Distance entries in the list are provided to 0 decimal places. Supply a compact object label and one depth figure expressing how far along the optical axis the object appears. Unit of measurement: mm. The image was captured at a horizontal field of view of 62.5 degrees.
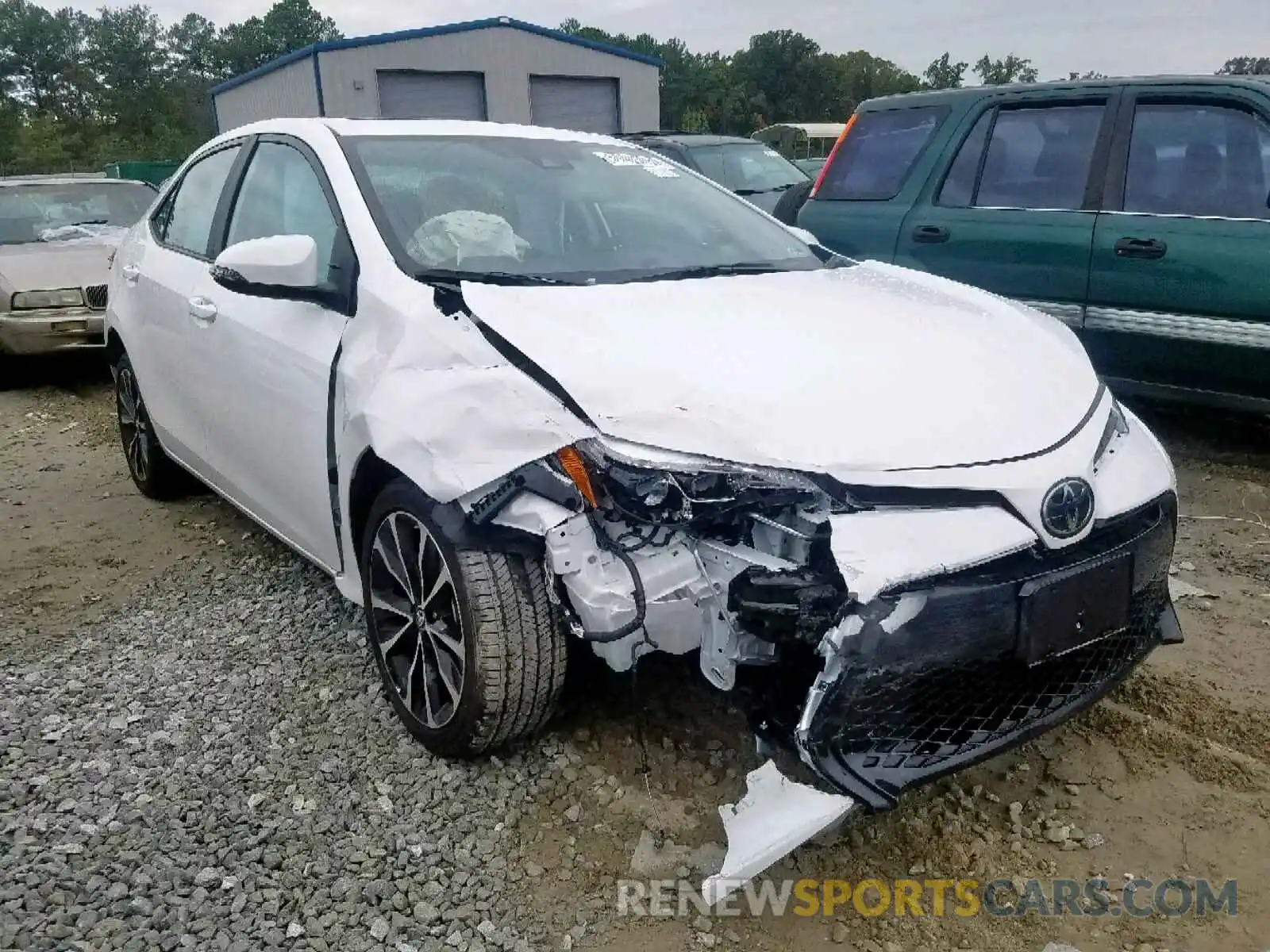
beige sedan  7334
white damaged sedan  2031
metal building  22844
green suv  4266
